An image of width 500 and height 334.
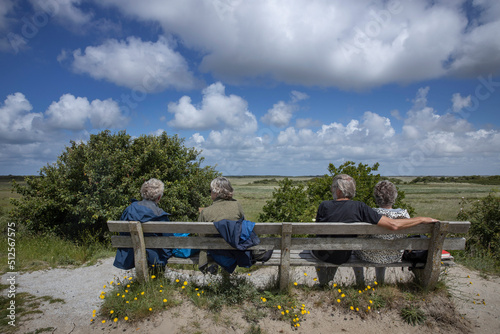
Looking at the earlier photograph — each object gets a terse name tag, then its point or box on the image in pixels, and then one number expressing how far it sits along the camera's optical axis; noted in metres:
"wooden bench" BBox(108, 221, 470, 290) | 3.66
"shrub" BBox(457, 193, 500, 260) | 7.83
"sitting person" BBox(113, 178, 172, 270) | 3.93
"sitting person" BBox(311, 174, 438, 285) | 3.68
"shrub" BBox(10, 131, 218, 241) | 8.20
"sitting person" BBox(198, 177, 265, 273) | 3.63
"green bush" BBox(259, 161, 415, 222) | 7.56
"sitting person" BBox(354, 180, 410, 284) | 4.08
